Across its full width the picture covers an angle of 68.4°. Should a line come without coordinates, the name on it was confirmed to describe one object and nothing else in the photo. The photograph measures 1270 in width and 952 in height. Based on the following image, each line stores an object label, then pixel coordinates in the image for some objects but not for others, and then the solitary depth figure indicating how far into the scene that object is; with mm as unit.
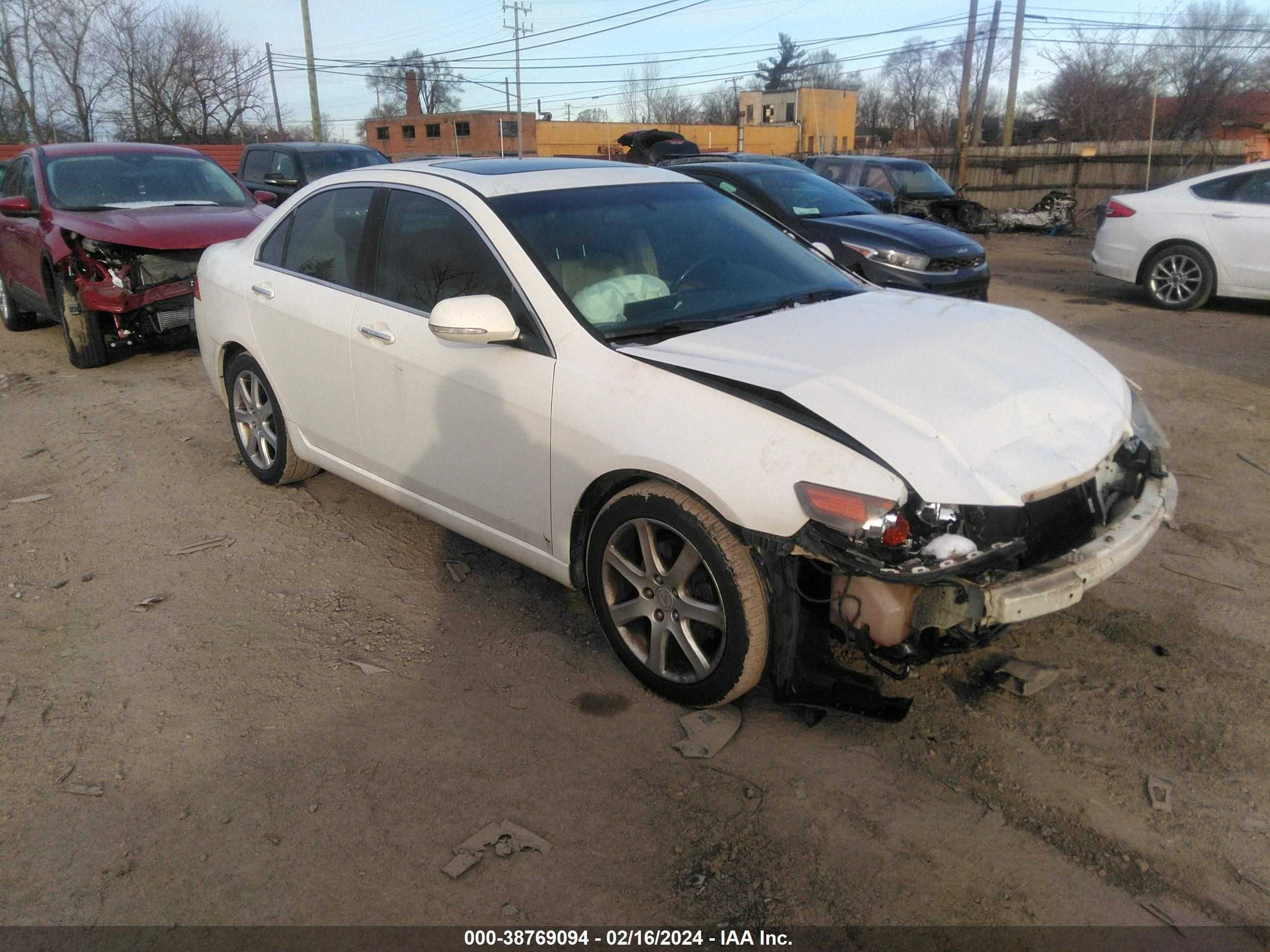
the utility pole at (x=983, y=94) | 30141
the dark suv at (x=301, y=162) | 12891
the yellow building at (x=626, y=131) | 51625
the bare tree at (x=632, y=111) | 76750
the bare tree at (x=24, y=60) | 35938
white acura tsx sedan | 2744
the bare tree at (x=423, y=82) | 62219
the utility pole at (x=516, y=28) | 57434
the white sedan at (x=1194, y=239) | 9727
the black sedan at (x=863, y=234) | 8945
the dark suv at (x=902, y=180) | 16312
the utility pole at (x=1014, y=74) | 28609
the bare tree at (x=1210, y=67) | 34250
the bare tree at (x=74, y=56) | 36750
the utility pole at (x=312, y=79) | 34875
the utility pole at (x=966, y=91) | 24109
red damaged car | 7789
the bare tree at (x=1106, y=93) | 38062
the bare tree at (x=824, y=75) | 75062
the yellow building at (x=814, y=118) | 52531
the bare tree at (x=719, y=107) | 76312
